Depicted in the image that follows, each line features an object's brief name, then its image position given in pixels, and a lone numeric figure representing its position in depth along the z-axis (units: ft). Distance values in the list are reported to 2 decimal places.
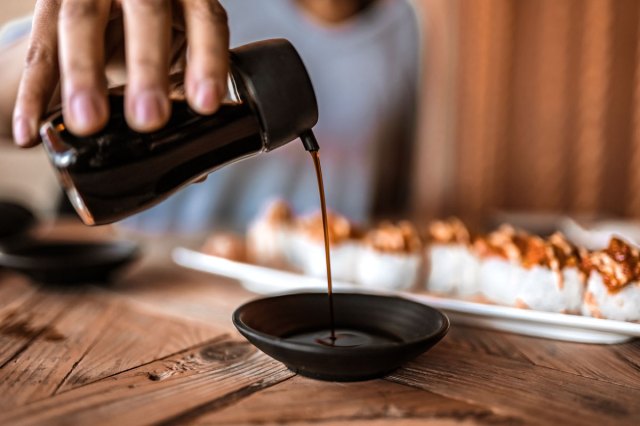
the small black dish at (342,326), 1.85
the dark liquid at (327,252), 2.31
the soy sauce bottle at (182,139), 1.81
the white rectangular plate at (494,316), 2.42
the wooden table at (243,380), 1.76
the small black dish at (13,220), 4.07
